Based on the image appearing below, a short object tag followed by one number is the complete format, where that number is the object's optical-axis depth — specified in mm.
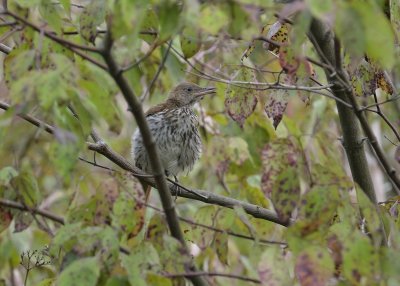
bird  10867
